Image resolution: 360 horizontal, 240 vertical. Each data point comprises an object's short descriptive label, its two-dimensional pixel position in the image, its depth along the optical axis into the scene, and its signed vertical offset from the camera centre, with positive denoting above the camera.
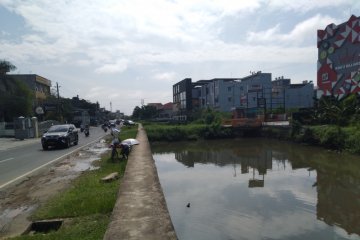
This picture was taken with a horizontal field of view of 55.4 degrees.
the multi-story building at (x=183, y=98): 89.94 +2.41
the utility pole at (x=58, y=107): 62.31 +0.47
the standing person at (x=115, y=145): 14.70 -1.57
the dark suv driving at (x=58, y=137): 22.20 -1.78
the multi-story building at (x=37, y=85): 59.80 +4.76
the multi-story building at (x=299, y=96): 77.56 +1.91
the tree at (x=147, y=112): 109.40 -1.45
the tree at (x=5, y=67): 43.47 +5.61
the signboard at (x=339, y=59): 34.41 +4.82
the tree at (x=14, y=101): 45.06 +1.26
